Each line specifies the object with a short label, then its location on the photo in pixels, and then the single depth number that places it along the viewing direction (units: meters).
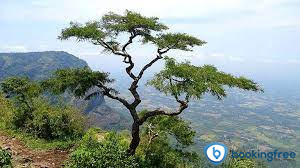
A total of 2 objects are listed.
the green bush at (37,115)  25.05
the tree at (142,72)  16.61
